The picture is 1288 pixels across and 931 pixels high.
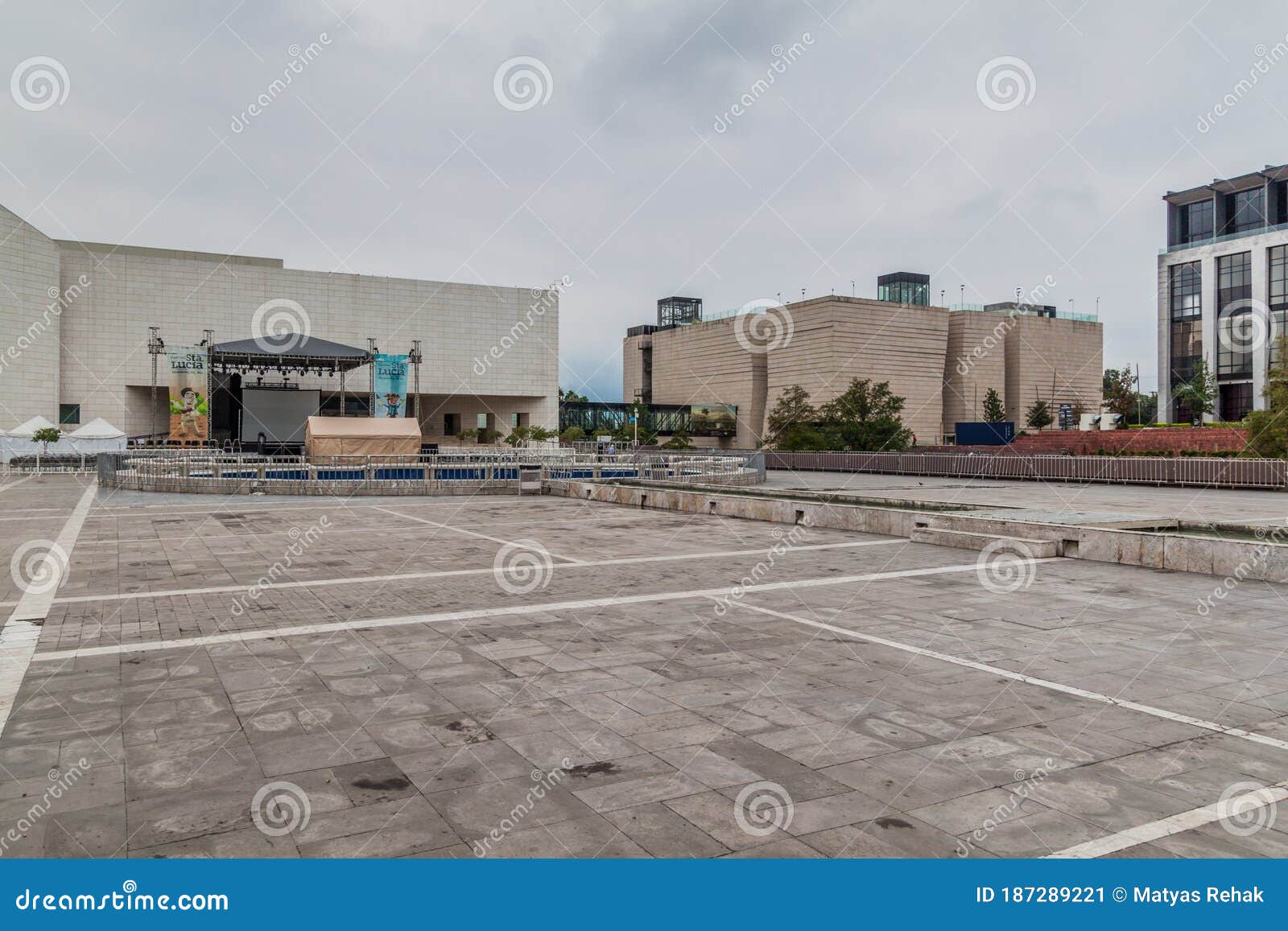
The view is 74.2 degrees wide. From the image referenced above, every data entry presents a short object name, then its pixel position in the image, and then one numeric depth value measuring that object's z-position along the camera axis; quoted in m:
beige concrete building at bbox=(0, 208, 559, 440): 60.78
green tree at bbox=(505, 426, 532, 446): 68.19
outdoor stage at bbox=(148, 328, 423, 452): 51.16
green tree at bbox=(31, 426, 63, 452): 50.16
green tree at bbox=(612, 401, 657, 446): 94.00
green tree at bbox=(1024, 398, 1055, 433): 91.31
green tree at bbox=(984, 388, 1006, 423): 93.25
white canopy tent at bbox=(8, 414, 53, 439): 46.38
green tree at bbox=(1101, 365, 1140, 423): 90.44
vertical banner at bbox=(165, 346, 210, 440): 54.59
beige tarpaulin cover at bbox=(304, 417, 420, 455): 44.88
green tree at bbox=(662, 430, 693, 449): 69.93
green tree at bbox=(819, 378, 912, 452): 55.06
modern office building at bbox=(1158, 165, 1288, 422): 67.62
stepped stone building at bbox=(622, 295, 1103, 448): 88.06
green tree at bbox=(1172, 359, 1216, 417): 66.88
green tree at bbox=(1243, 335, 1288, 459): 30.97
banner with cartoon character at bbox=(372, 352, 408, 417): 59.53
